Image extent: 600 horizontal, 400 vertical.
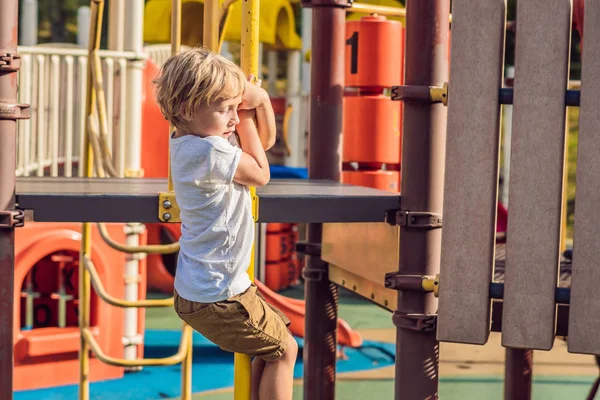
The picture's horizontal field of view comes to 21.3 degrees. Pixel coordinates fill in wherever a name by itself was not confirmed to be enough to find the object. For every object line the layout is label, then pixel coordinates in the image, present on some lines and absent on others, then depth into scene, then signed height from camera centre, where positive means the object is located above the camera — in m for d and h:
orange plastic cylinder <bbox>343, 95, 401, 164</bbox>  7.41 -0.01
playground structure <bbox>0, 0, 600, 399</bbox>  4.39 -0.22
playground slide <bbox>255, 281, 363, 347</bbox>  10.31 -1.29
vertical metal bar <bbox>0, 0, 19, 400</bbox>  4.46 -0.20
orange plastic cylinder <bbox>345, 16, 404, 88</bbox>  7.48 +0.35
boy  3.90 -0.17
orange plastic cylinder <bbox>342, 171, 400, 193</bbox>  7.38 -0.24
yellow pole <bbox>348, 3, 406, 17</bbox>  7.52 +0.56
